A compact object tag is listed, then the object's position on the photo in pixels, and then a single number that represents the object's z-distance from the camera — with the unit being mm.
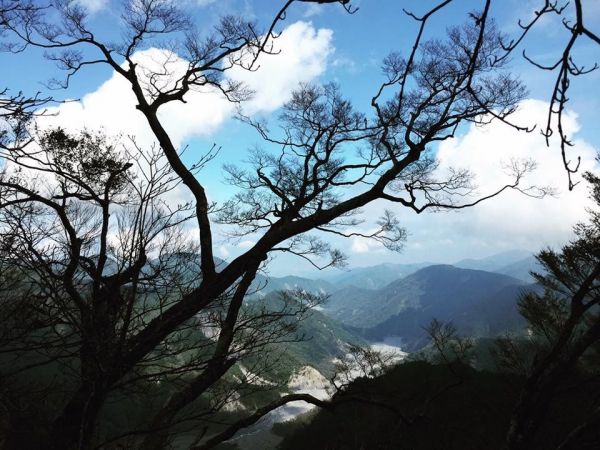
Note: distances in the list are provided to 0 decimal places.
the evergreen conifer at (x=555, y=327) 4285
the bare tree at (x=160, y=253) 3938
